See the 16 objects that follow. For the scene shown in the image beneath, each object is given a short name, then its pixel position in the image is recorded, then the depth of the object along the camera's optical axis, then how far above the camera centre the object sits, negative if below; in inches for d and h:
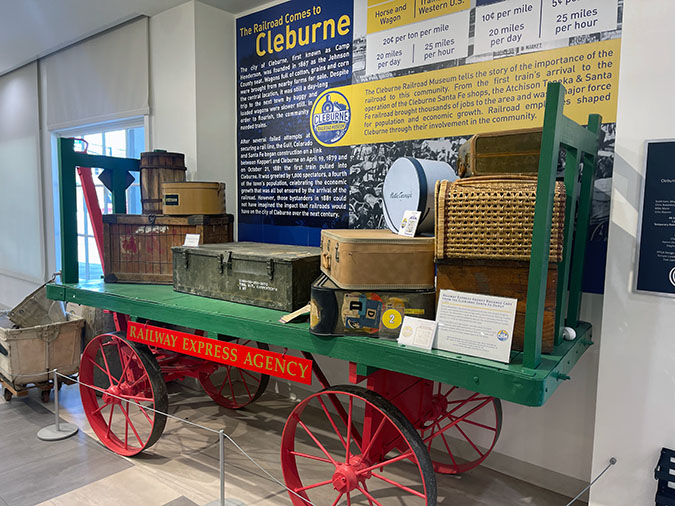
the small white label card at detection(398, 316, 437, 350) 76.4 -18.5
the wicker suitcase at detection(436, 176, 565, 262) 71.4 -0.7
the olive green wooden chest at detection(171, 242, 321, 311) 103.7 -14.1
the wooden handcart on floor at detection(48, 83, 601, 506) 68.1 -25.3
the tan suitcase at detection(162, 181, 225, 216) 135.9 +2.8
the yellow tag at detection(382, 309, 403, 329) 81.9 -17.4
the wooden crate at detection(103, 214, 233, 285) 138.5 -9.9
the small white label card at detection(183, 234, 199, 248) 135.1 -8.5
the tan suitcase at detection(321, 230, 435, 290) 82.1 -8.4
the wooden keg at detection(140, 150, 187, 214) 145.5 +9.5
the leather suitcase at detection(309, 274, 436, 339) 81.9 -16.1
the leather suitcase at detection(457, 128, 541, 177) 85.3 +10.5
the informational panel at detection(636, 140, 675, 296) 80.5 -1.2
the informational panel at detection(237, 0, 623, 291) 103.4 +30.7
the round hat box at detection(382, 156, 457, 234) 90.8 +4.3
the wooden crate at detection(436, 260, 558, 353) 73.4 -10.2
